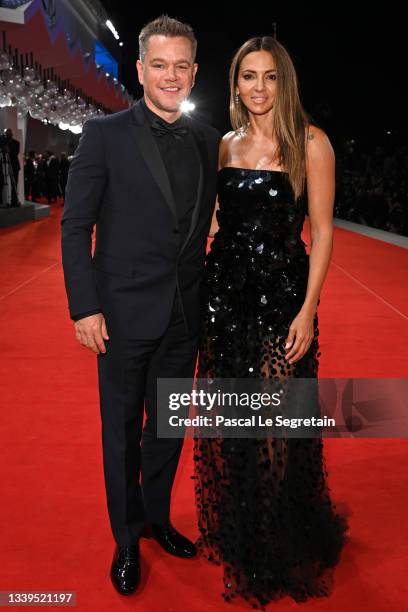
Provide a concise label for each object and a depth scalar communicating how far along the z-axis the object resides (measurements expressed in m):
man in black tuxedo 1.98
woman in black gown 2.05
